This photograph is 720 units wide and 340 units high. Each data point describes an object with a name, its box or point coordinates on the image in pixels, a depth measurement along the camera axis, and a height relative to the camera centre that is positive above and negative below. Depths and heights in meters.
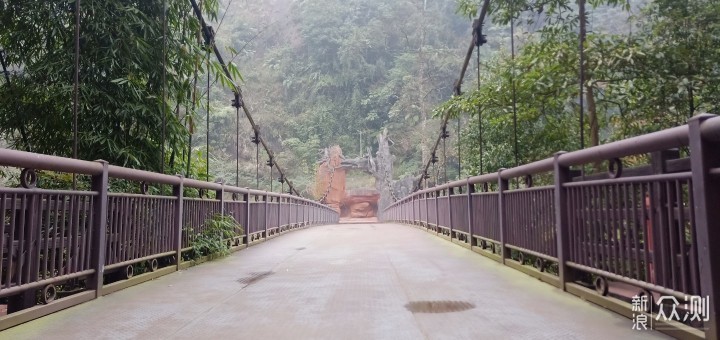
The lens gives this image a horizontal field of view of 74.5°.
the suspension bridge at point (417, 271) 1.56 -0.29
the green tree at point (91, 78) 3.56 +1.04
